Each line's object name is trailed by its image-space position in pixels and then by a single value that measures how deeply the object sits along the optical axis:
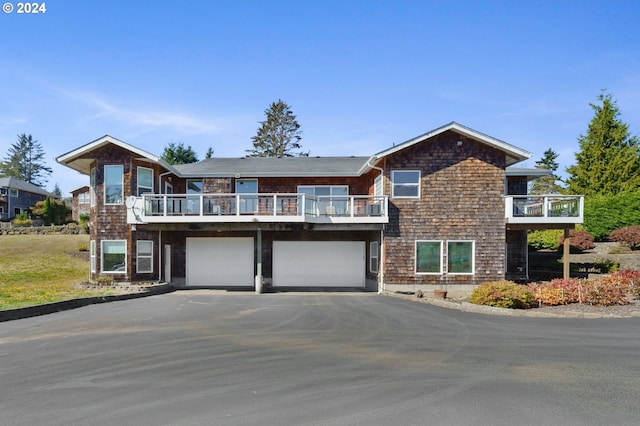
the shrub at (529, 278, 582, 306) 14.20
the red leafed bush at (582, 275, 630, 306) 13.93
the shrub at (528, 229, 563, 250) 27.48
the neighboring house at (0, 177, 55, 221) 50.59
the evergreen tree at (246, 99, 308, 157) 59.58
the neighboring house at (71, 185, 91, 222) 48.51
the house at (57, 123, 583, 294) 18.64
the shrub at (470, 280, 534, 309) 13.91
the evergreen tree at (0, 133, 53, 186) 93.81
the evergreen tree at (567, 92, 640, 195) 34.31
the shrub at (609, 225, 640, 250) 23.23
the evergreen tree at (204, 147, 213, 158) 63.15
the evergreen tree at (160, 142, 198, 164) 58.87
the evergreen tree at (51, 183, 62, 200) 108.38
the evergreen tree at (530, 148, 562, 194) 58.84
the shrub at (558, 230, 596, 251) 24.94
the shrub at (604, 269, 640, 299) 14.53
